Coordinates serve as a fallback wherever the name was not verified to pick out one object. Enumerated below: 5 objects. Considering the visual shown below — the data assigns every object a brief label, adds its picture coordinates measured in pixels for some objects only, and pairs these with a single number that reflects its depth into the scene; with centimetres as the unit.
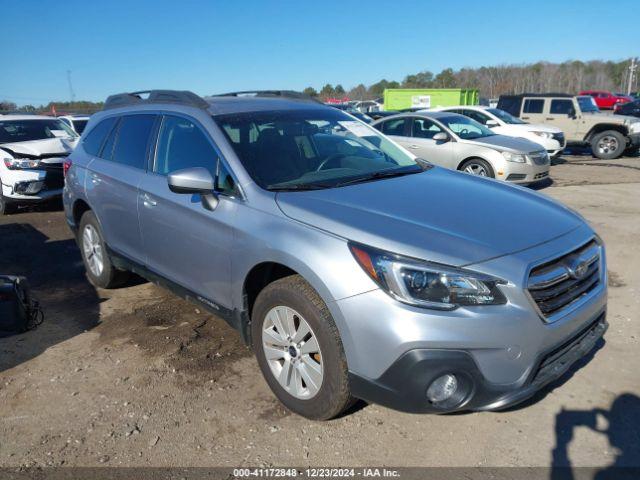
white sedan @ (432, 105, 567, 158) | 1338
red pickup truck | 3662
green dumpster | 2883
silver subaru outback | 235
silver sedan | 943
